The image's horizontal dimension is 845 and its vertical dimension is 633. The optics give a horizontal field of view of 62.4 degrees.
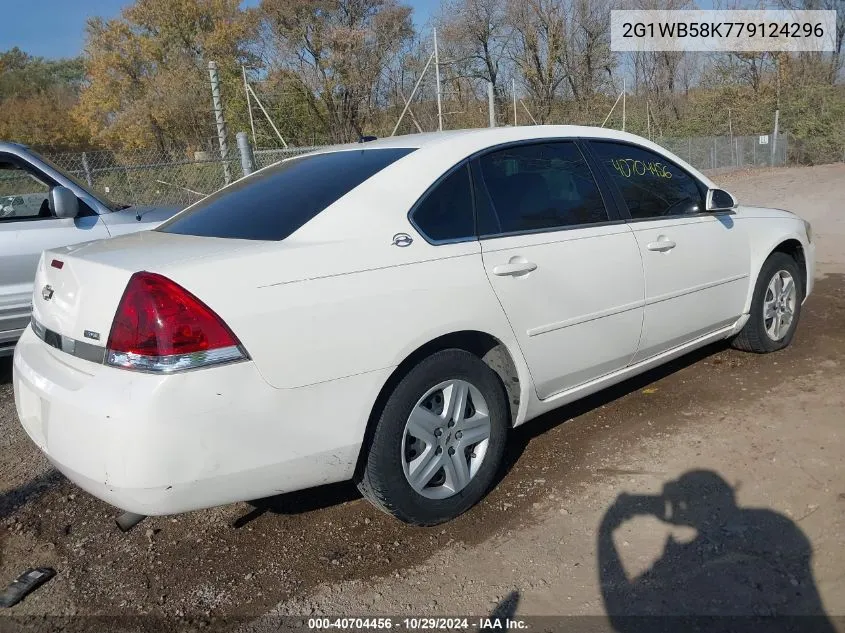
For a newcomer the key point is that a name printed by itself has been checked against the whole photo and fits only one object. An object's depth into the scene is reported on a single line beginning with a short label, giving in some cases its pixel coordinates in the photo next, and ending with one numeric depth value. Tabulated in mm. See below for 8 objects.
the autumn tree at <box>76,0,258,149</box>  34531
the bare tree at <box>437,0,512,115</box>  30544
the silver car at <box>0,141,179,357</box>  4926
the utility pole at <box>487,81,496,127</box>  11431
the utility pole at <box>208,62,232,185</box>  9258
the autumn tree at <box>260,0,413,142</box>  25219
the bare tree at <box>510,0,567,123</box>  31141
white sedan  2256
